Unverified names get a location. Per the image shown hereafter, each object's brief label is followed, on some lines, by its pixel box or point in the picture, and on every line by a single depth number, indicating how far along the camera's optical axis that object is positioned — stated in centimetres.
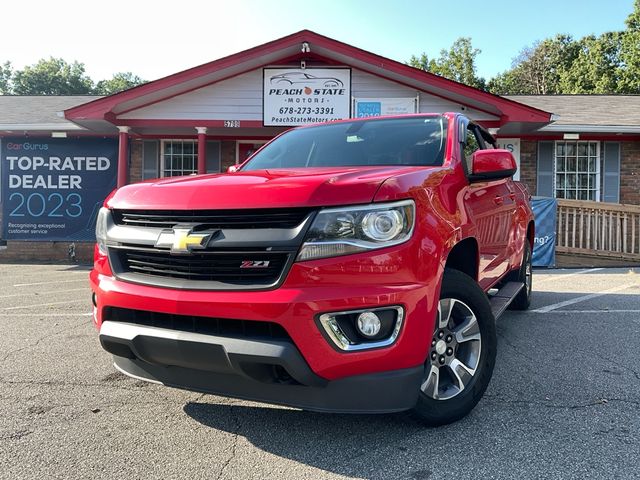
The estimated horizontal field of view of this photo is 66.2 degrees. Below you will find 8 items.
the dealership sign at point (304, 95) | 1059
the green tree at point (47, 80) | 5578
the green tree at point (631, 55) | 3372
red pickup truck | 216
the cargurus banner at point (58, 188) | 1273
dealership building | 1040
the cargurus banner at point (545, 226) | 1020
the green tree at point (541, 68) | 4391
